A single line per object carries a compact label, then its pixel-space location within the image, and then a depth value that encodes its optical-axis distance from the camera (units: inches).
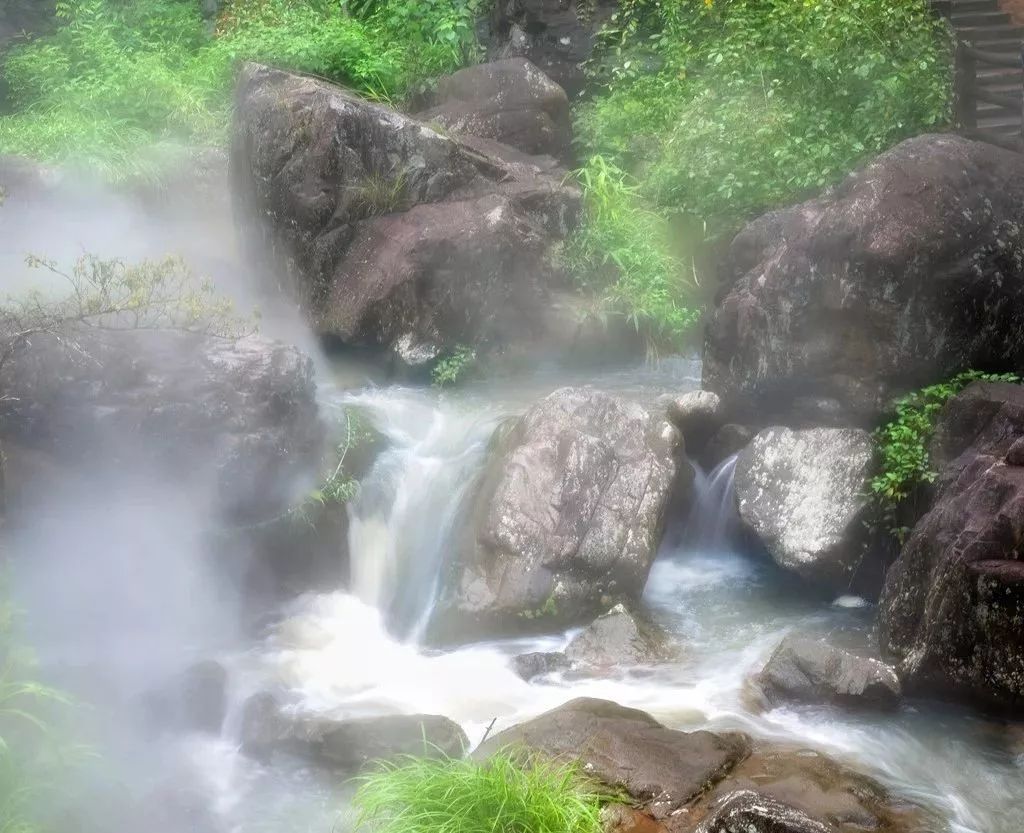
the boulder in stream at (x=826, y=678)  276.4
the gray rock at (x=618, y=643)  310.8
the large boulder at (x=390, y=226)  470.0
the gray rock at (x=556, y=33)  646.5
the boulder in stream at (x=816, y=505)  336.1
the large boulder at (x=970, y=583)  264.2
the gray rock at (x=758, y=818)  207.2
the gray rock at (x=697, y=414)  386.6
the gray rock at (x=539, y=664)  307.0
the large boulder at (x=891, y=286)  340.8
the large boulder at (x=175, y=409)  332.5
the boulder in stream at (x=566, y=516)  331.6
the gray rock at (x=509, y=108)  567.8
